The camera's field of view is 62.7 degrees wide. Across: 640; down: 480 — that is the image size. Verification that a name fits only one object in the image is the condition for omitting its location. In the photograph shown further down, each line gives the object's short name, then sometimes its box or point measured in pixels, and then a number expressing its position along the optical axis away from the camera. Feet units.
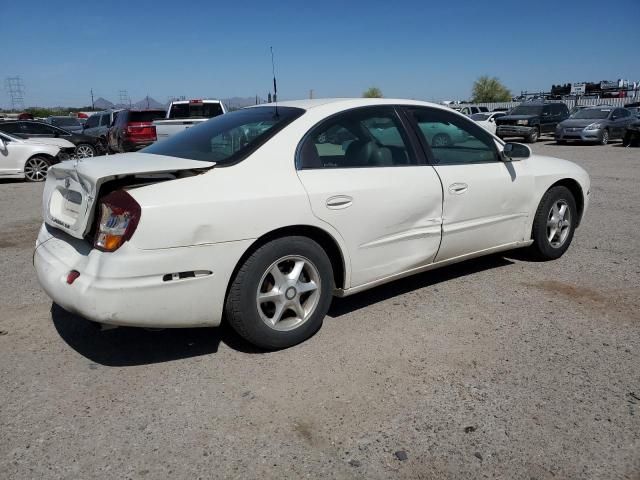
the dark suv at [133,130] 47.47
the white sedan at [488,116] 79.85
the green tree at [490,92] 257.34
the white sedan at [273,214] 8.95
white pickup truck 49.39
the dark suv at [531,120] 72.59
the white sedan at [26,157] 38.58
